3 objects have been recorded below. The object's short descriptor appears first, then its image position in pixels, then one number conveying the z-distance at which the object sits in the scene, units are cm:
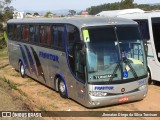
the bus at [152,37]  1255
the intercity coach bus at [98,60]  919
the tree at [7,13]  3875
